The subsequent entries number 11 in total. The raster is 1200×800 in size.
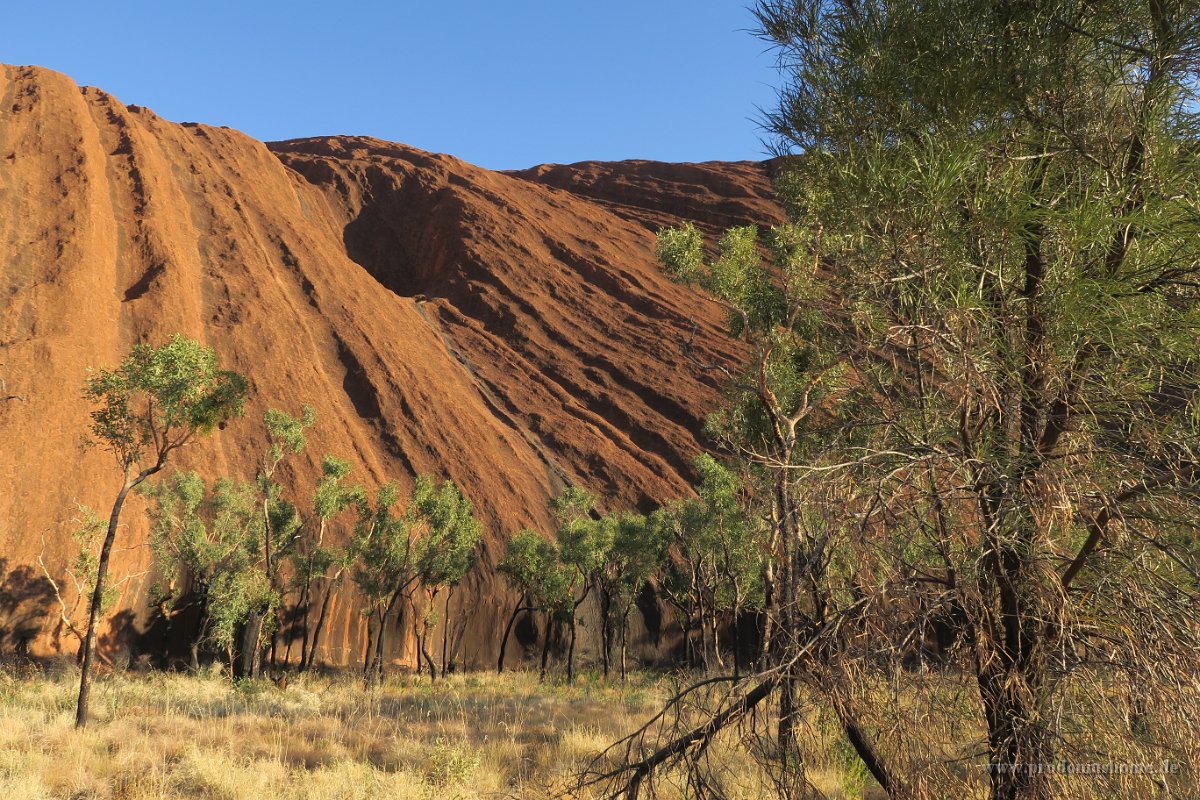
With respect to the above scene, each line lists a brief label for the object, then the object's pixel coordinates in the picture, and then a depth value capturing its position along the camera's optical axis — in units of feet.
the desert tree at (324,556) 89.81
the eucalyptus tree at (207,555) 82.99
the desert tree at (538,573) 110.95
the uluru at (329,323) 111.96
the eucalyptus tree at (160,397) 42.32
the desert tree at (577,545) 101.60
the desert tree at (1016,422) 10.87
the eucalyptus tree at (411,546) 100.63
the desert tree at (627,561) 107.55
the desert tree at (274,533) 82.33
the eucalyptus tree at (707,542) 72.79
